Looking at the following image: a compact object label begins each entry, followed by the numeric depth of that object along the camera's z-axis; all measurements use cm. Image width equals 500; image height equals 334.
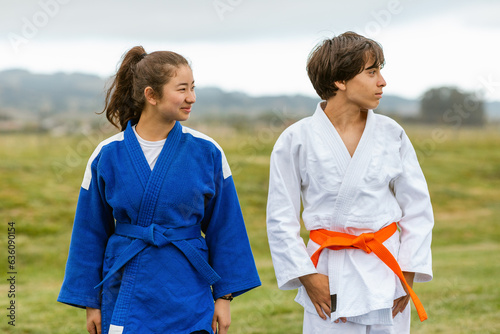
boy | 579
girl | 560
